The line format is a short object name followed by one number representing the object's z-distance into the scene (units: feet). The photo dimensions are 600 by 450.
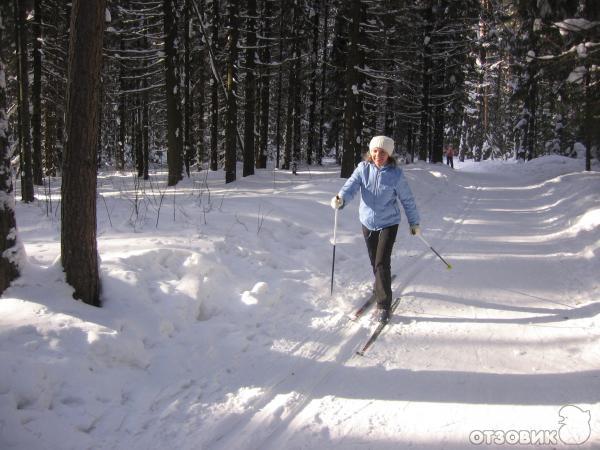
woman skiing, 16.80
